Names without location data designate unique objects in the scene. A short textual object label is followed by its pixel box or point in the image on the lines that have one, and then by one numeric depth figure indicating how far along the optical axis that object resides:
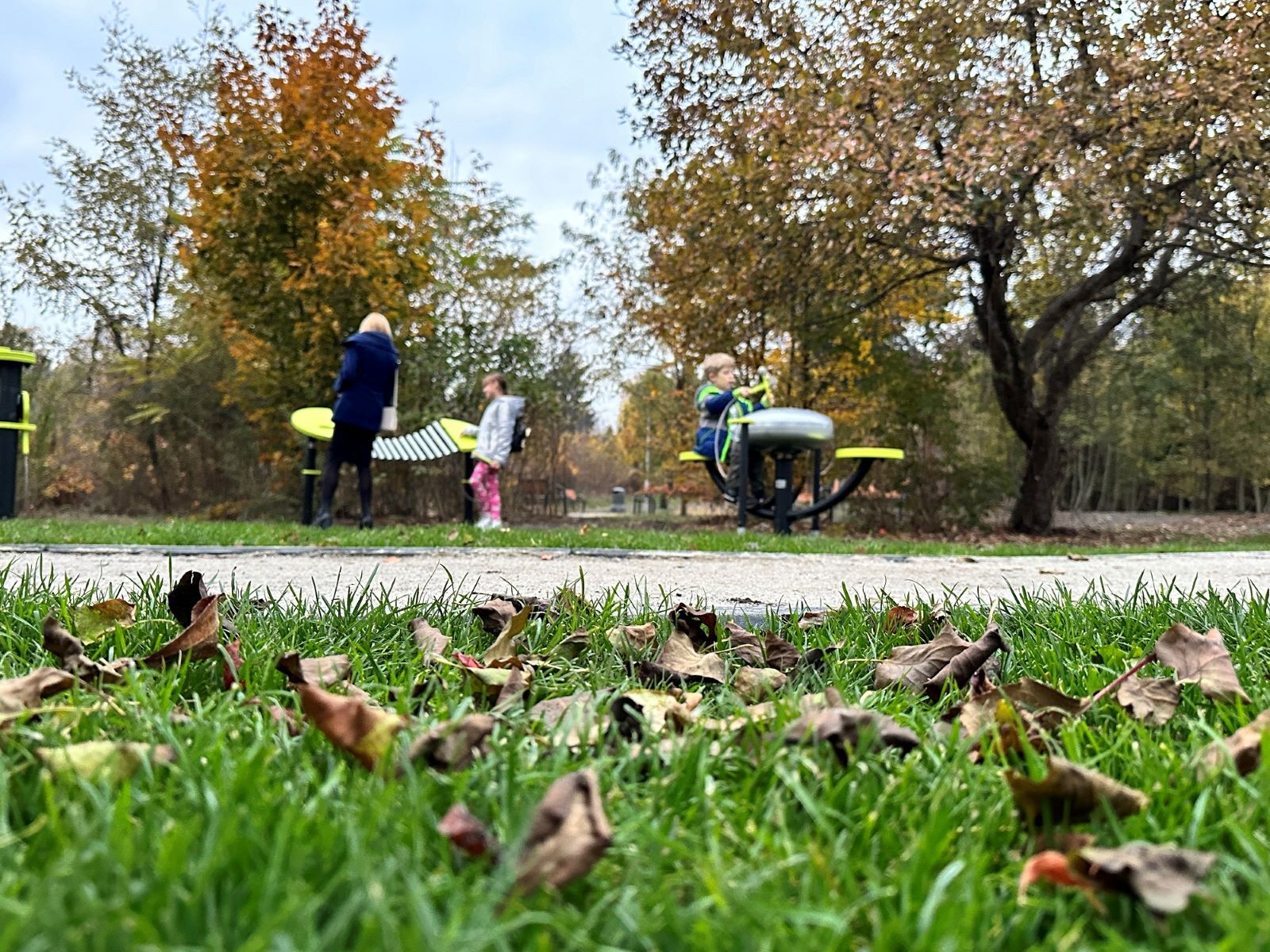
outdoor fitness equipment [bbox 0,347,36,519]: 8.23
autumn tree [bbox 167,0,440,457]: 10.89
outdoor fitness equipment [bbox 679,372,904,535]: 8.32
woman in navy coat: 8.19
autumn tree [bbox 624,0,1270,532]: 8.12
